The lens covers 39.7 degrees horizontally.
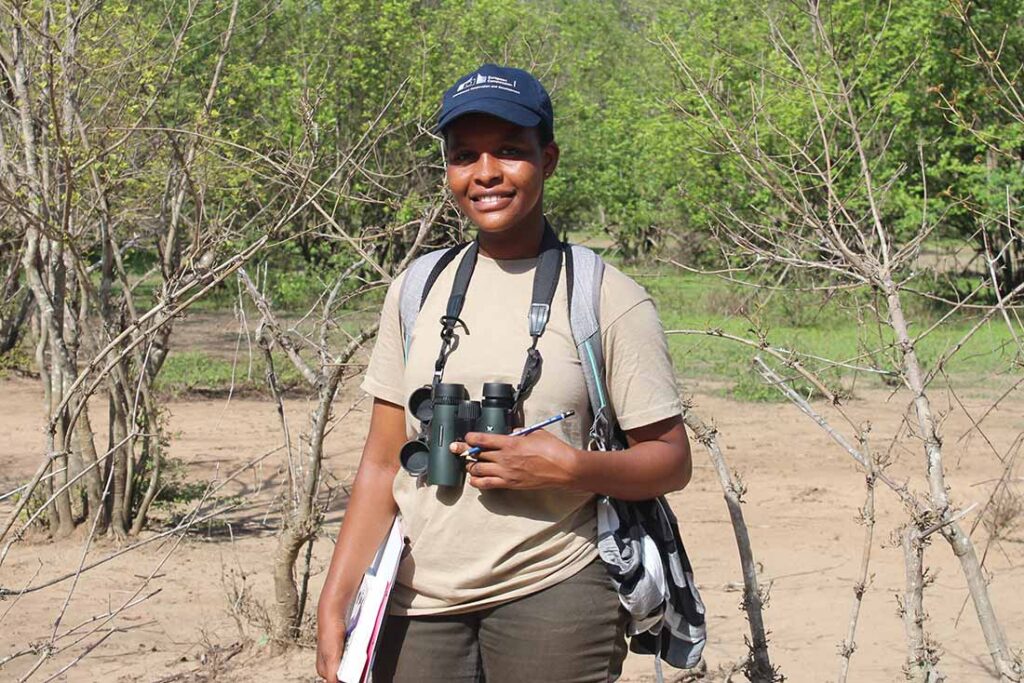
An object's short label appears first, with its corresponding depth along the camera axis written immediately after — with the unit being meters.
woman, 2.35
